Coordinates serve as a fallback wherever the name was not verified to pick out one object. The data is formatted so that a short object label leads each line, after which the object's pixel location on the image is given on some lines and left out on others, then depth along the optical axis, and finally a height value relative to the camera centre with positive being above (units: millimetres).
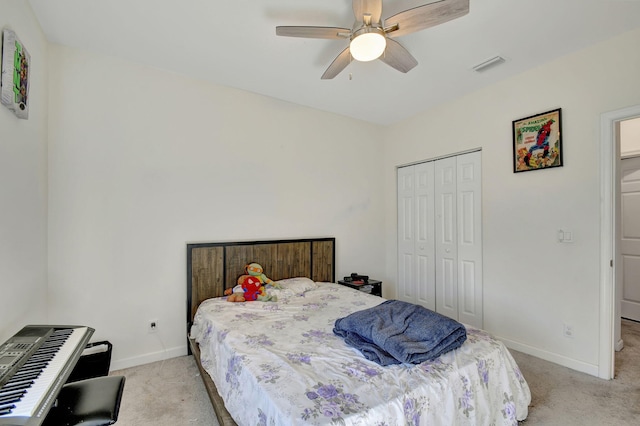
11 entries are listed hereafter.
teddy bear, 2760 -708
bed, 1243 -796
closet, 3357 -271
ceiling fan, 1637 +1130
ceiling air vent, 2621 +1368
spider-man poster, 2678 +683
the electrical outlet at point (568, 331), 2592 -1025
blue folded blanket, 1559 -690
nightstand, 3655 -894
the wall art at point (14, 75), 1508 +762
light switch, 2607 -196
